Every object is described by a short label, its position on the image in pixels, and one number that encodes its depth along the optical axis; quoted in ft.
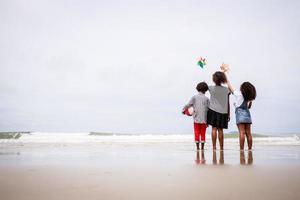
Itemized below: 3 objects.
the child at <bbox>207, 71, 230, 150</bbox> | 25.61
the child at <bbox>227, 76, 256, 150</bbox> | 24.12
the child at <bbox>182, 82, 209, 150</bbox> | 27.61
